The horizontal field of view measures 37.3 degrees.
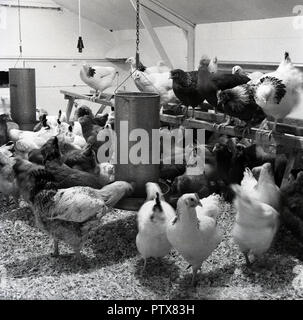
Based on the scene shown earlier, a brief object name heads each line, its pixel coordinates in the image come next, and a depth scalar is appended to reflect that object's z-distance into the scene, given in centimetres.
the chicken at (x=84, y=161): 406
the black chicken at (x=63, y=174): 359
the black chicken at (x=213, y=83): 441
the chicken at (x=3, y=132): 529
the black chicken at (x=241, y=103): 384
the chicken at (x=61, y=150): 420
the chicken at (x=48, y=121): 542
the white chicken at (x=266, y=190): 324
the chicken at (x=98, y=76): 651
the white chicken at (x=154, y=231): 283
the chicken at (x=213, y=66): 504
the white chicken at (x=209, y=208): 294
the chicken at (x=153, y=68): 561
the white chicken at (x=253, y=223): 278
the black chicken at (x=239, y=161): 415
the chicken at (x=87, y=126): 563
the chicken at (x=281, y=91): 352
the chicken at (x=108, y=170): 402
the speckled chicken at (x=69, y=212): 296
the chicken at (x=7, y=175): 398
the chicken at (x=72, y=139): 486
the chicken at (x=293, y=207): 322
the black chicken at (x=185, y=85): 454
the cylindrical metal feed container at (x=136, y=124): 354
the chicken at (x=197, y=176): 388
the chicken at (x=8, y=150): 411
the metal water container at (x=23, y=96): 630
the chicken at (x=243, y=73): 489
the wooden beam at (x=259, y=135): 360
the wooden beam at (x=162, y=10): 667
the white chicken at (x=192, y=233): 257
